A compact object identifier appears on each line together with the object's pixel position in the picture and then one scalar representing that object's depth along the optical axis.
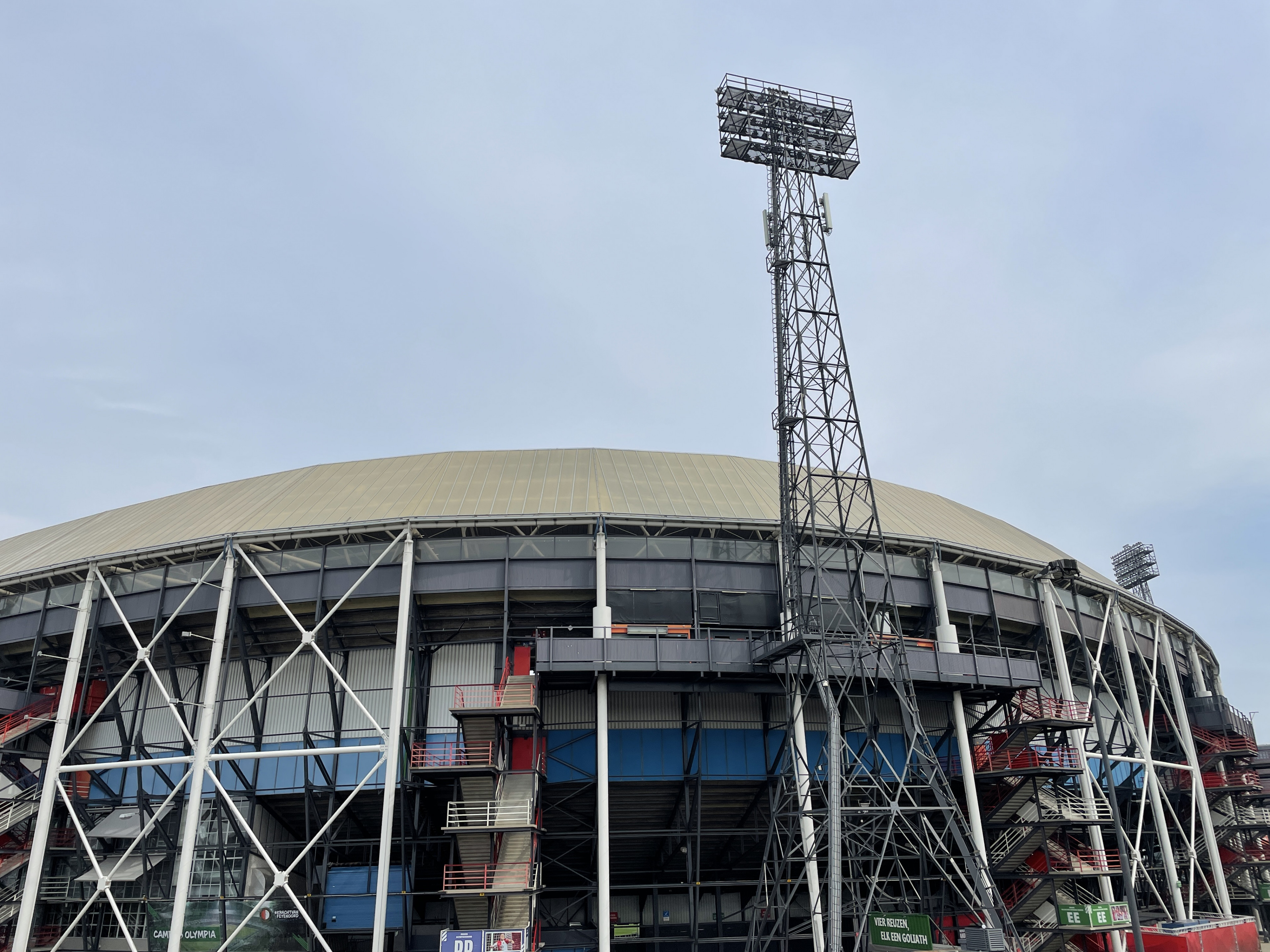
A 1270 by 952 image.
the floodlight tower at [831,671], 27.97
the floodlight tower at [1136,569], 78.88
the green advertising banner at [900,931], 24.61
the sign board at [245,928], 29.58
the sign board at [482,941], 25.58
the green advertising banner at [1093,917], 28.64
